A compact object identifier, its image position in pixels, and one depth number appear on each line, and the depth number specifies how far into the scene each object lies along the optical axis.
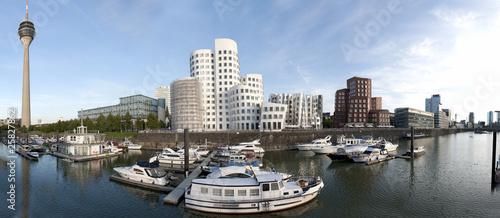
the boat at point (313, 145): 67.97
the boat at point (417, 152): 57.02
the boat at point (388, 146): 66.69
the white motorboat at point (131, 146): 76.31
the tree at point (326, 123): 159.60
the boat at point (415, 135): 118.30
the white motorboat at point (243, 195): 23.03
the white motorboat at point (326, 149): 63.16
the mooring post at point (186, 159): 36.42
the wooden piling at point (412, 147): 54.02
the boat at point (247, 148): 59.25
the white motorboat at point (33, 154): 58.12
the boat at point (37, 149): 69.16
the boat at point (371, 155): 49.25
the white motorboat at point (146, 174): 31.84
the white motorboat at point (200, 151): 55.94
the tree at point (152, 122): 105.94
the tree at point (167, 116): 147.66
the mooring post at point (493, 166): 31.63
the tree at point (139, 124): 111.09
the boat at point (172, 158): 47.91
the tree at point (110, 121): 114.06
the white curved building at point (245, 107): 99.81
